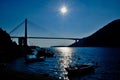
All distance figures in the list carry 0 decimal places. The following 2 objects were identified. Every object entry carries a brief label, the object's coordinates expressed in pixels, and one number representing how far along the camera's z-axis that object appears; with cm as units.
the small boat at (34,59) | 3400
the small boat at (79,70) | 1969
